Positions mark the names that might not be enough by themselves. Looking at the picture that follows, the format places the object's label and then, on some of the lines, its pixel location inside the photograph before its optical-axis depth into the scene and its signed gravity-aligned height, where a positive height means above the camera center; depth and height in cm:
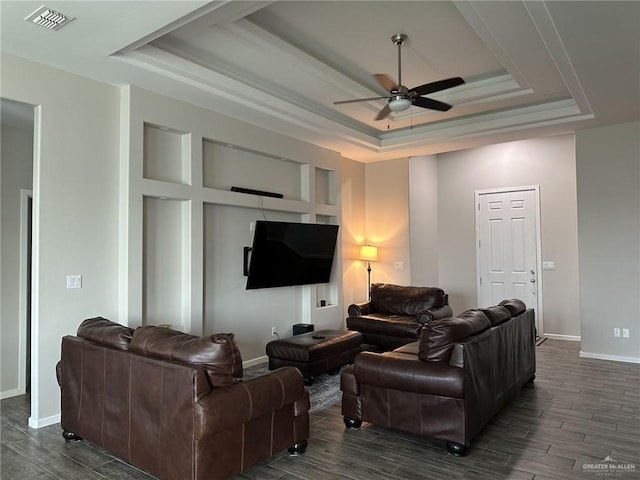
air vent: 285 +162
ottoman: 460 -112
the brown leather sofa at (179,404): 239 -93
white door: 726 +4
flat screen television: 534 -3
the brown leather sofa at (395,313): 572 -91
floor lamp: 742 -5
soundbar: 534 +78
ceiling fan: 381 +145
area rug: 411 -145
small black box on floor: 602 -108
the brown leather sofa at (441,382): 296 -98
